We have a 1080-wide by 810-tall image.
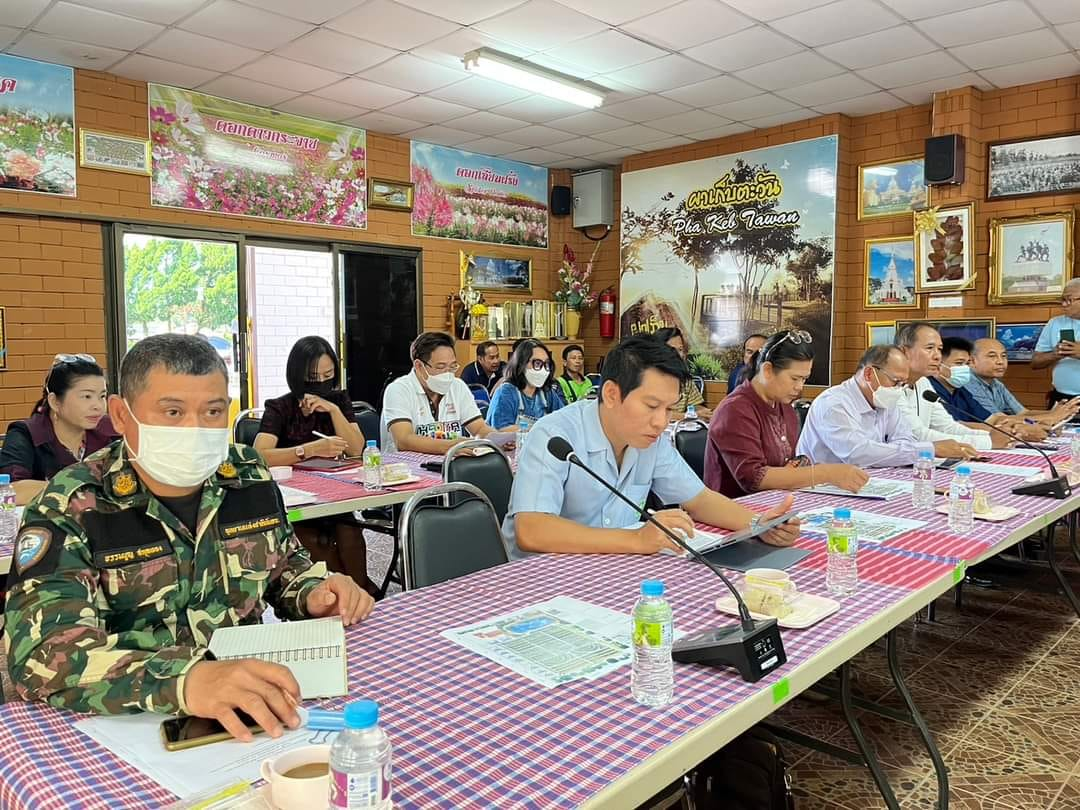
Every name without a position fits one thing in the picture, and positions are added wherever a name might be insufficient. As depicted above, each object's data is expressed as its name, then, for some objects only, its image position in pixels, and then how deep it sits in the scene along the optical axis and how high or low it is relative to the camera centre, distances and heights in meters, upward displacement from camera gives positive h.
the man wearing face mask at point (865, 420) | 3.62 -0.31
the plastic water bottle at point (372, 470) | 3.26 -0.48
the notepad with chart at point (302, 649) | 1.27 -0.51
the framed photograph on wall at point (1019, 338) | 6.09 +0.13
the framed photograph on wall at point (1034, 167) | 5.92 +1.44
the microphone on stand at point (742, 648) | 1.32 -0.51
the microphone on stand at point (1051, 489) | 2.87 -0.50
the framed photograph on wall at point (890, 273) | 6.65 +0.70
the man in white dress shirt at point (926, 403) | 4.18 -0.27
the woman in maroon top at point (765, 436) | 3.06 -0.33
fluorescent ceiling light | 5.28 +2.00
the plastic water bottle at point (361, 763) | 0.86 -0.45
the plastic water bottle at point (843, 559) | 1.80 -0.48
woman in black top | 3.65 -0.37
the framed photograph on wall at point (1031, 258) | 5.94 +0.74
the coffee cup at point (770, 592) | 1.59 -0.50
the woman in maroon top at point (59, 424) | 2.99 -0.26
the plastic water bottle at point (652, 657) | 1.22 -0.48
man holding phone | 5.50 +0.05
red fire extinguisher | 8.70 +0.48
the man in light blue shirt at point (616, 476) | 2.13 -0.36
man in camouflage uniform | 1.15 -0.38
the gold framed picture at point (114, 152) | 5.46 +1.46
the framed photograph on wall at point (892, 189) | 6.55 +1.41
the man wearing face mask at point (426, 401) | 4.32 -0.26
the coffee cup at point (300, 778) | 0.91 -0.50
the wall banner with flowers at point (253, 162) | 5.88 +1.59
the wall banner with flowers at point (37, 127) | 5.12 +1.54
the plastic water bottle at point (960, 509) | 2.38 -0.47
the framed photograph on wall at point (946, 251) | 6.18 +0.83
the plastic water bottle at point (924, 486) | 2.67 -0.45
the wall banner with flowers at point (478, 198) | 7.61 +1.62
